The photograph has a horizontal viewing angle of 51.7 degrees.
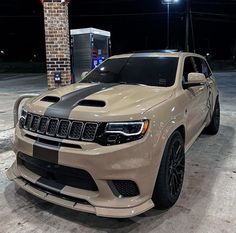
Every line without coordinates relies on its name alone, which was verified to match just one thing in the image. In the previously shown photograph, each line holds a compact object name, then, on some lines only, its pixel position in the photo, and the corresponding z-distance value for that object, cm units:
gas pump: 629
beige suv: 197
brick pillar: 505
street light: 1405
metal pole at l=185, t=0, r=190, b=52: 1626
